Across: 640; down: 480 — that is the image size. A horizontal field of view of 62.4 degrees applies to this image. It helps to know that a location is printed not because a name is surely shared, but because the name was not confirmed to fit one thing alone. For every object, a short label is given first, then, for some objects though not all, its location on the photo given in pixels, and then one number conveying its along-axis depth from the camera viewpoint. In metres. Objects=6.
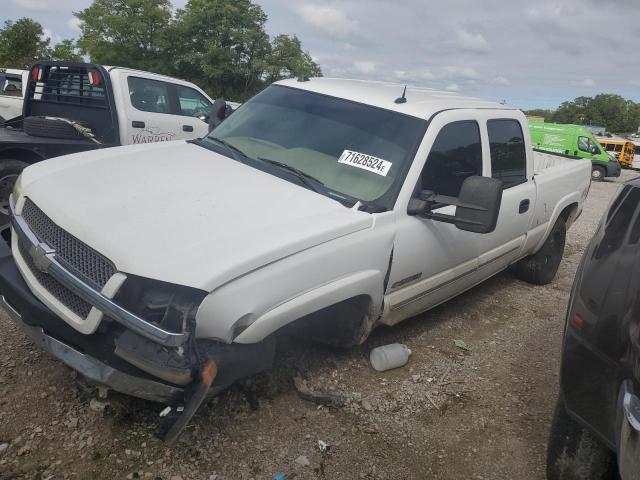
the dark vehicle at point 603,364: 1.87
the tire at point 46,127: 5.75
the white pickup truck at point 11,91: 10.25
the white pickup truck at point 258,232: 2.21
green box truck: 21.91
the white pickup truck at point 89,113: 5.61
